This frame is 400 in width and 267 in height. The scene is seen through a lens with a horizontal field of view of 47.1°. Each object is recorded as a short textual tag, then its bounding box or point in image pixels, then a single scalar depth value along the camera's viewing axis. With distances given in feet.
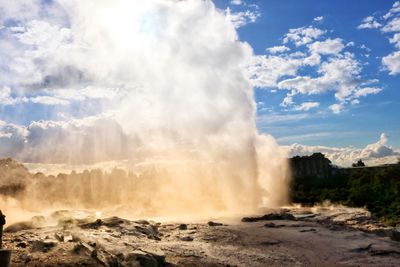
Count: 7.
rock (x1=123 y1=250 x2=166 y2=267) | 62.08
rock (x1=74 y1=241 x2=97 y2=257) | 61.00
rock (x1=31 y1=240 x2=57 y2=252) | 61.73
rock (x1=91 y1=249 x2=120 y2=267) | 59.94
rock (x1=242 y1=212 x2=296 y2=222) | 119.75
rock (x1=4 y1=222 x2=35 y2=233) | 90.24
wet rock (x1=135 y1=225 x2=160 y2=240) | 86.86
